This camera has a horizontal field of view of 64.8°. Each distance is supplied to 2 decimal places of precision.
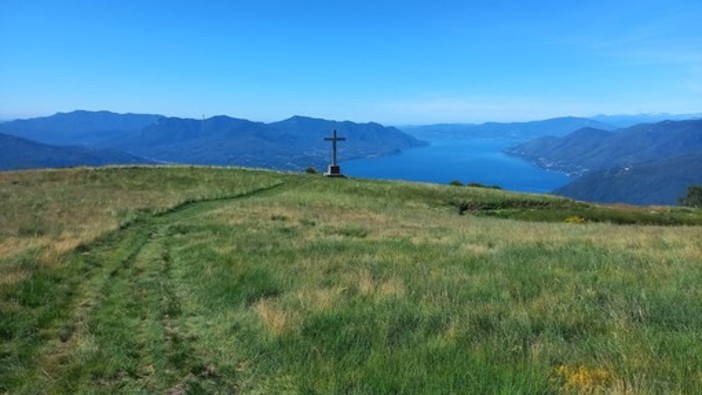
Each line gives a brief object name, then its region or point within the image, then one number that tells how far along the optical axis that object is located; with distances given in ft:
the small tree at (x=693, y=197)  339.98
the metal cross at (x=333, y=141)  190.58
